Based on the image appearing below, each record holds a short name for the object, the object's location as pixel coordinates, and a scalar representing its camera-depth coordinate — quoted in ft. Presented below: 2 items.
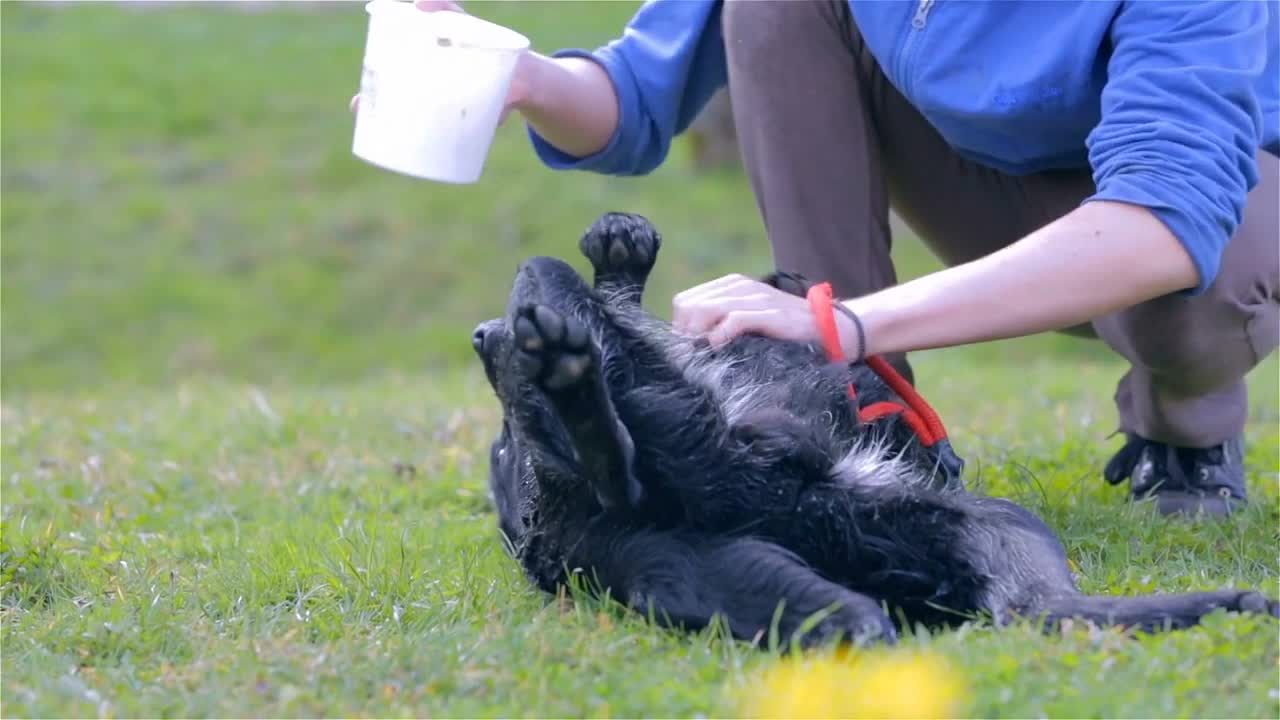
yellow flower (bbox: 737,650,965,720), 19.61
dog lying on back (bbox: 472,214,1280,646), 20.04
